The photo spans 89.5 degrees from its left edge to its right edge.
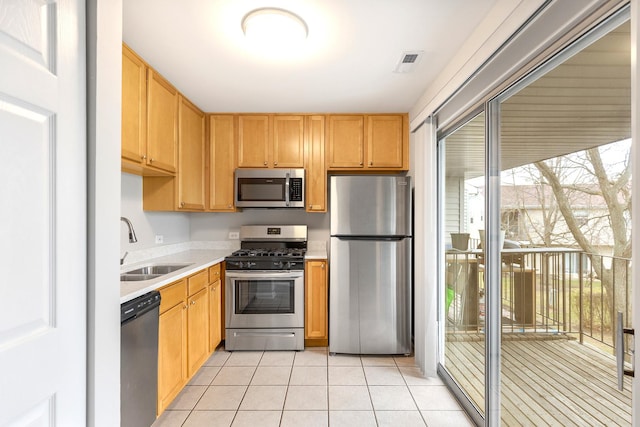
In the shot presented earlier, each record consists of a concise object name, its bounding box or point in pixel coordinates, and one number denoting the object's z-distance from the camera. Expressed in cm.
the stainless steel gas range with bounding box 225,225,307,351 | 313
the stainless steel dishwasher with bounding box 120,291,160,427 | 157
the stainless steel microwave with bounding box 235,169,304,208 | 343
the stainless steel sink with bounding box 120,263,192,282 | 235
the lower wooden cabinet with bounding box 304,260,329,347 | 323
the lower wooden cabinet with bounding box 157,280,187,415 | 200
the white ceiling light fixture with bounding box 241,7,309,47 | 172
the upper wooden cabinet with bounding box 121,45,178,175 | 210
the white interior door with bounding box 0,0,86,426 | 71
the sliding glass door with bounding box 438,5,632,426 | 108
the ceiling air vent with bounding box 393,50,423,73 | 216
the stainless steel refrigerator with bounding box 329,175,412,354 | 309
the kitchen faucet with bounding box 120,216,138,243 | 213
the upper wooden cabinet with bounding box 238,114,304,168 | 346
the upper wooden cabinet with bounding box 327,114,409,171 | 348
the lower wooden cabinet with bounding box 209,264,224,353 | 290
